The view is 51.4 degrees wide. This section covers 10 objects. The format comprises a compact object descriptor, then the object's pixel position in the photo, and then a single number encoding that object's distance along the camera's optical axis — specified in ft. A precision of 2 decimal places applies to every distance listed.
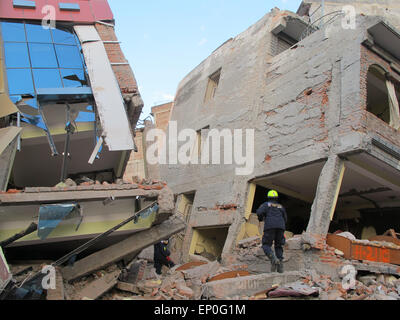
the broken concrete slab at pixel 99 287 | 25.89
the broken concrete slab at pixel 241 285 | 24.16
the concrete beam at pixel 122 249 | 27.30
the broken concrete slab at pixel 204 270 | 32.00
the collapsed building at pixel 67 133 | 26.68
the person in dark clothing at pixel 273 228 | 27.84
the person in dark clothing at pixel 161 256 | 37.04
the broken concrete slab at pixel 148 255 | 48.95
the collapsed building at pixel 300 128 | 33.88
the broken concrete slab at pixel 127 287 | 27.25
